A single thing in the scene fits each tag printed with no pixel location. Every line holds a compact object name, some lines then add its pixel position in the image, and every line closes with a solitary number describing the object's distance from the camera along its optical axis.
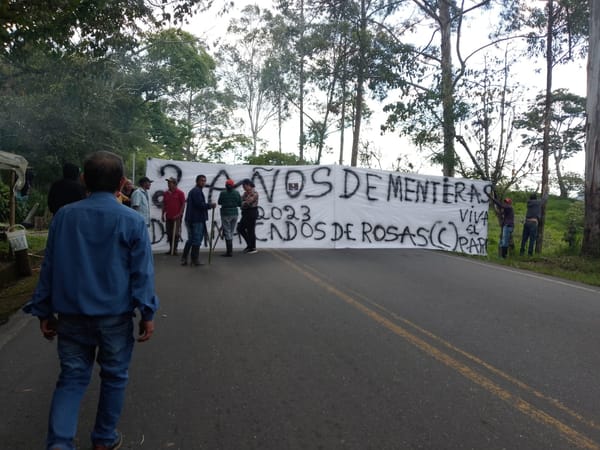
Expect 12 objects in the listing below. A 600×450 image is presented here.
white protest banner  11.86
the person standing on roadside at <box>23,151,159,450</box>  2.48
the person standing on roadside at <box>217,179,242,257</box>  10.18
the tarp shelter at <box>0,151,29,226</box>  8.92
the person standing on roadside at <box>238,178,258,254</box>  10.76
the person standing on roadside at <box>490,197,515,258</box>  12.99
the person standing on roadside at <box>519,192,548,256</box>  13.21
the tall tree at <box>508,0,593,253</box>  14.45
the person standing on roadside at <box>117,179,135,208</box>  8.77
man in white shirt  9.30
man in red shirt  10.52
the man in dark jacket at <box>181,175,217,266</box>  9.16
